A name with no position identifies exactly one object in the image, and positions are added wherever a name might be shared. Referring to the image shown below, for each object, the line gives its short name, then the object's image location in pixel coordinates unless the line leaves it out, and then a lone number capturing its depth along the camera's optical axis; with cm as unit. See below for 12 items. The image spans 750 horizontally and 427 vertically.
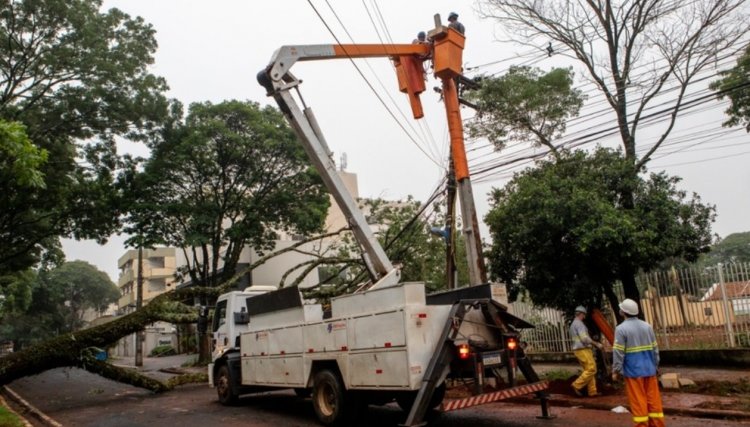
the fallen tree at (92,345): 1319
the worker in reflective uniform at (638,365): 637
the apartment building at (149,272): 5928
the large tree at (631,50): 1338
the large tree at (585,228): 969
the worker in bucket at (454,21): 1109
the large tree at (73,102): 1642
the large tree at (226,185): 2128
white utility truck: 702
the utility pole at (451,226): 1089
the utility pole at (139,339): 2672
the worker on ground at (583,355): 918
